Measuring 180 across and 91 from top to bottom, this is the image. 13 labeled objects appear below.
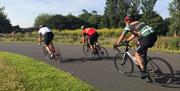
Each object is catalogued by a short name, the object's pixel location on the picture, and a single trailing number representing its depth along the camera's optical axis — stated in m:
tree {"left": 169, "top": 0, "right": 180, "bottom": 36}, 38.40
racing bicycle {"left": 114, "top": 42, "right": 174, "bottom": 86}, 7.20
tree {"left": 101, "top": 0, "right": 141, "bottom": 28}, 48.63
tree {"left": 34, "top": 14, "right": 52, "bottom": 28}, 60.95
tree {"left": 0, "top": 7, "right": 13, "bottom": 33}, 53.08
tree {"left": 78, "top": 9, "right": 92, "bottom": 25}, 61.91
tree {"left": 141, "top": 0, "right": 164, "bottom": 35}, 44.64
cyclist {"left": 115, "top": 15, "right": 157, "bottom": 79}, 7.28
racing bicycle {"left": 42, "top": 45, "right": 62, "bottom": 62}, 11.74
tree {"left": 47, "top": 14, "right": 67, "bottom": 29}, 56.08
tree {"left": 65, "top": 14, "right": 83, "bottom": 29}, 57.95
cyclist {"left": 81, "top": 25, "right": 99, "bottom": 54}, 12.24
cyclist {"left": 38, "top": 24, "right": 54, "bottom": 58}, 11.80
